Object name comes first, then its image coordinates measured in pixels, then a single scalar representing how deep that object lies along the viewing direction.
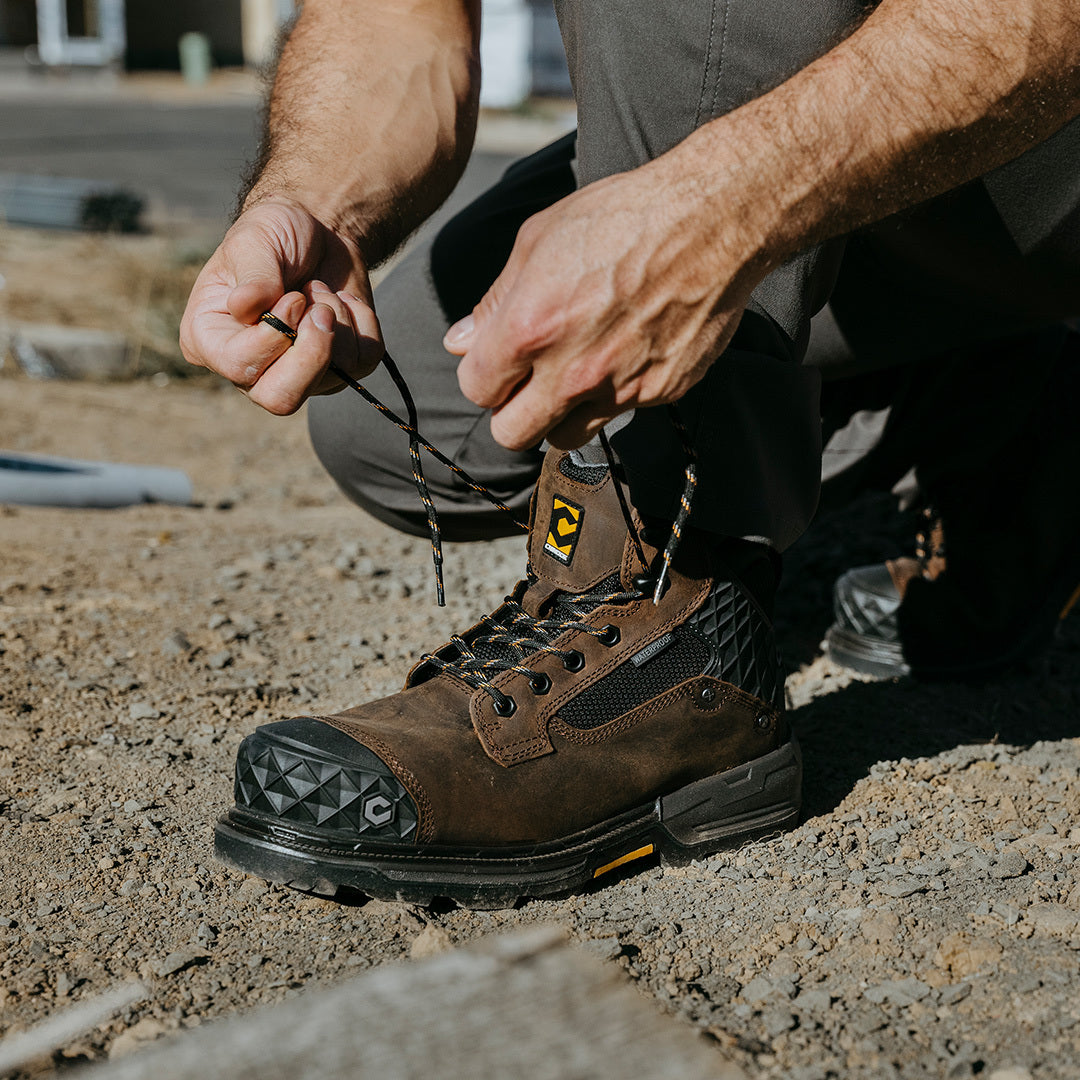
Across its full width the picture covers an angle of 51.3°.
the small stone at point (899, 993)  1.13
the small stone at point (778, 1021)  1.09
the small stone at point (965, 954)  1.19
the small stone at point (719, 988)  1.15
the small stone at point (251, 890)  1.32
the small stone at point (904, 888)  1.33
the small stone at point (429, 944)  1.20
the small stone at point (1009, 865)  1.37
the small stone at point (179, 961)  1.18
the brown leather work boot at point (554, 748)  1.26
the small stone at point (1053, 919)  1.25
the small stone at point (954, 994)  1.13
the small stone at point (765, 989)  1.15
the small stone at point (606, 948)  1.22
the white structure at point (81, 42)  26.64
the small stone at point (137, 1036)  1.05
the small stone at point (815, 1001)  1.13
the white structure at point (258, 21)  25.45
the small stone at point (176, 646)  2.00
